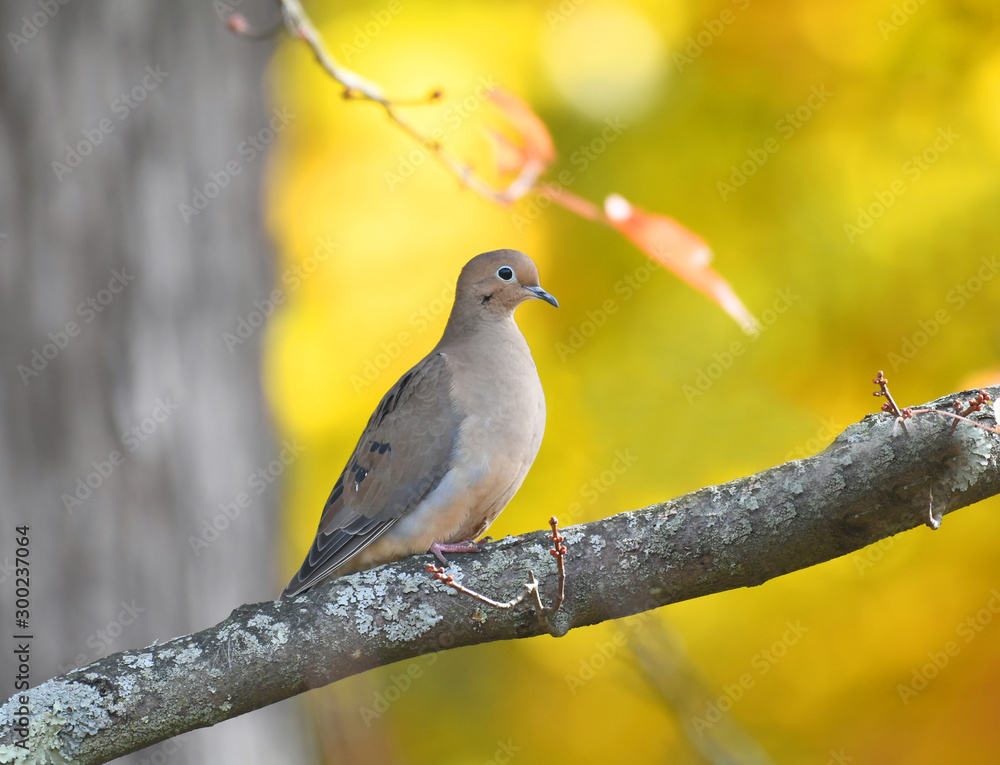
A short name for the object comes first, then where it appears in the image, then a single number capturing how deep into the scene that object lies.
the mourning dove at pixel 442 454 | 6.12
